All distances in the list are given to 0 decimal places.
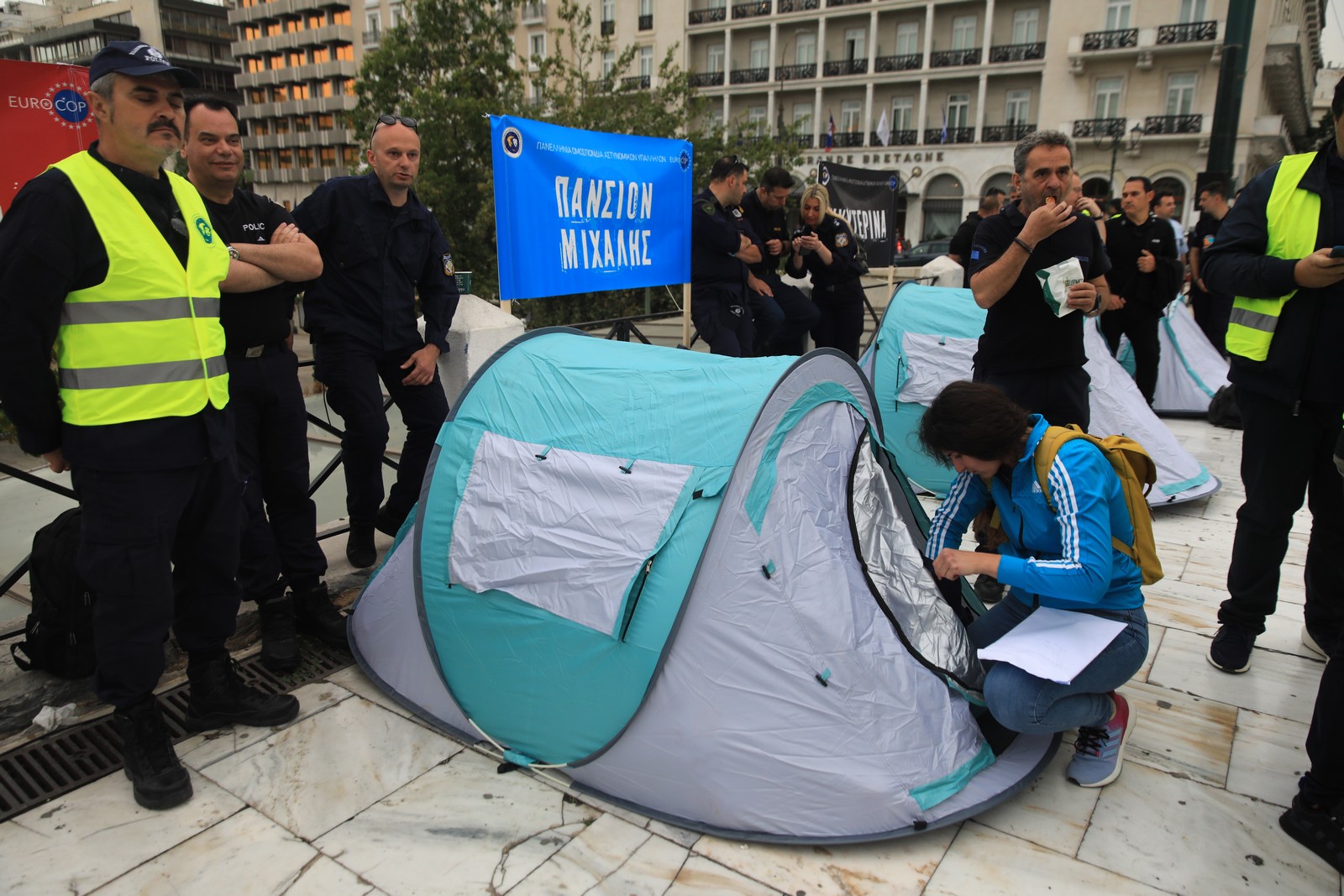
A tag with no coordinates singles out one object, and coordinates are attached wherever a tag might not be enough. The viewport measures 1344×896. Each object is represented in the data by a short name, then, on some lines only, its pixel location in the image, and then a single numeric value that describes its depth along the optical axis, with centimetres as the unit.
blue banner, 411
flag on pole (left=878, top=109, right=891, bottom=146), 3108
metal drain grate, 245
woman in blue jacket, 232
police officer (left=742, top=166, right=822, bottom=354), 596
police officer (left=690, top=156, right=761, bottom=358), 545
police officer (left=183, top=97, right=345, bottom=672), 285
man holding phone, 273
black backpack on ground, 283
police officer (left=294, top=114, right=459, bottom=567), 350
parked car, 2462
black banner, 844
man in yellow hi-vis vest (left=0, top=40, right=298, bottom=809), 218
